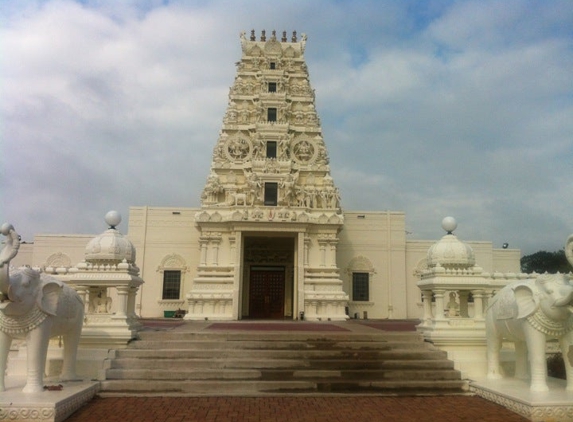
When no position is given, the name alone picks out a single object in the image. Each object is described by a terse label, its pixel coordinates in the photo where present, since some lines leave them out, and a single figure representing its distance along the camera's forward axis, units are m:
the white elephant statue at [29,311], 7.82
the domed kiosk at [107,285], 11.29
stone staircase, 10.00
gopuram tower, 24.88
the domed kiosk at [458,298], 11.46
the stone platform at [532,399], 8.03
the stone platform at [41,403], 7.52
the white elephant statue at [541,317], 8.71
